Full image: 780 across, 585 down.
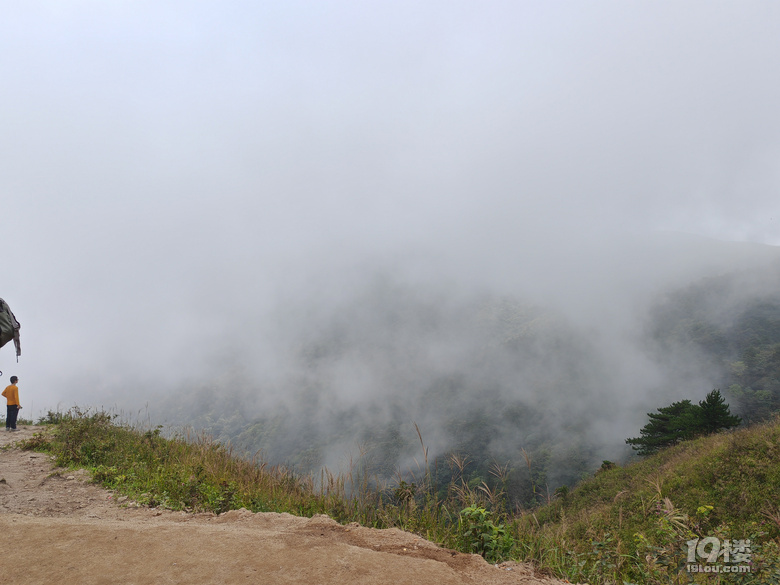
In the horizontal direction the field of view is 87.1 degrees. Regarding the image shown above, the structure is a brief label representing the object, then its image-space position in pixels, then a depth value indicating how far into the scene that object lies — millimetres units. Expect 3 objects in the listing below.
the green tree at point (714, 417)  29530
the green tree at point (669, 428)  30953
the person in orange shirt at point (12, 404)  12344
